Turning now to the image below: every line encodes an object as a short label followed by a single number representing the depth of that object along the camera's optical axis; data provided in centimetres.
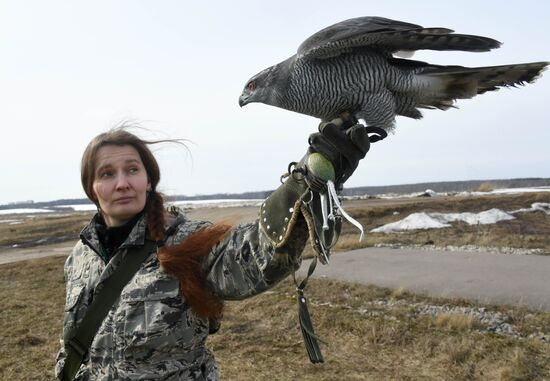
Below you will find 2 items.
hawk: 185
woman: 164
